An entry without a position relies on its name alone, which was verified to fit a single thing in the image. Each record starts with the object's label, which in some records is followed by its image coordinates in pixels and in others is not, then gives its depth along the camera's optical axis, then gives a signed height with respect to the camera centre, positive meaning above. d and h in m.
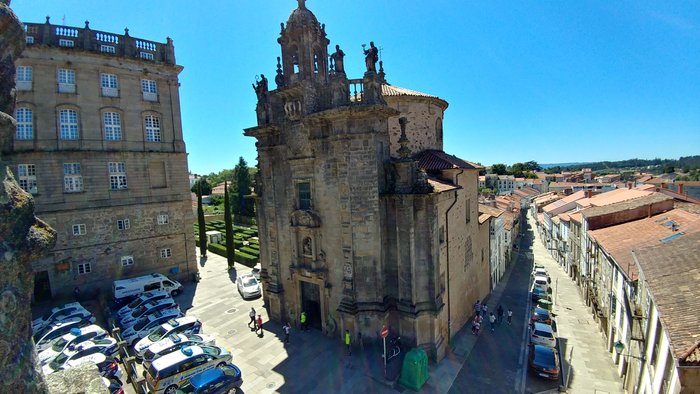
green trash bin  14.30 -8.31
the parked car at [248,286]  24.41 -7.45
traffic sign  14.96 -6.85
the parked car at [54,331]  16.06 -6.97
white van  22.86 -6.64
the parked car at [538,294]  28.05 -10.30
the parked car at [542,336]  19.44 -9.65
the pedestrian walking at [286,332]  18.11 -8.00
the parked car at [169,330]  16.11 -7.17
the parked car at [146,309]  19.42 -7.08
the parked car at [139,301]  20.55 -6.88
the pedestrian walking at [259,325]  19.19 -7.98
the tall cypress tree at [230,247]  31.91 -5.63
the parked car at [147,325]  17.61 -7.33
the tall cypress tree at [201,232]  35.81 -4.64
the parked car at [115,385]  12.94 -7.68
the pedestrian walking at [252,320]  19.73 -8.00
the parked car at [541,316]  22.81 -9.97
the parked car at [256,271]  27.36 -7.30
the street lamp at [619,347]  13.90 -7.88
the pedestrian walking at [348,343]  16.47 -7.94
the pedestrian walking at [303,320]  19.16 -7.80
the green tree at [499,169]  145.12 +2.91
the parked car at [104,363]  13.88 -7.16
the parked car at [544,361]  15.88 -9.23
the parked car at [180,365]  12.98 -7.23
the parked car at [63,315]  18.59 -6.87
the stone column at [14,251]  4.07 -0.69
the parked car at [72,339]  14.94 -6.93
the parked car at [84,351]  14.08 -7.10
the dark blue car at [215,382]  13.04 -7.74
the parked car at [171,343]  14.64 -7.09
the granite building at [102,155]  22.52 +2.86
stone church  16.36 -1.27
